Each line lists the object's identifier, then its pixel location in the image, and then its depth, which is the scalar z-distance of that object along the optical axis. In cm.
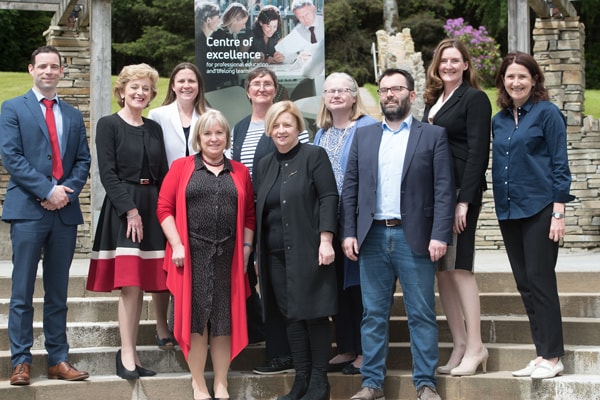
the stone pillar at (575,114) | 1030
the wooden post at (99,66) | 848
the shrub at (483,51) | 1730
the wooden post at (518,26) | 976
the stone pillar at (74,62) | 1091
